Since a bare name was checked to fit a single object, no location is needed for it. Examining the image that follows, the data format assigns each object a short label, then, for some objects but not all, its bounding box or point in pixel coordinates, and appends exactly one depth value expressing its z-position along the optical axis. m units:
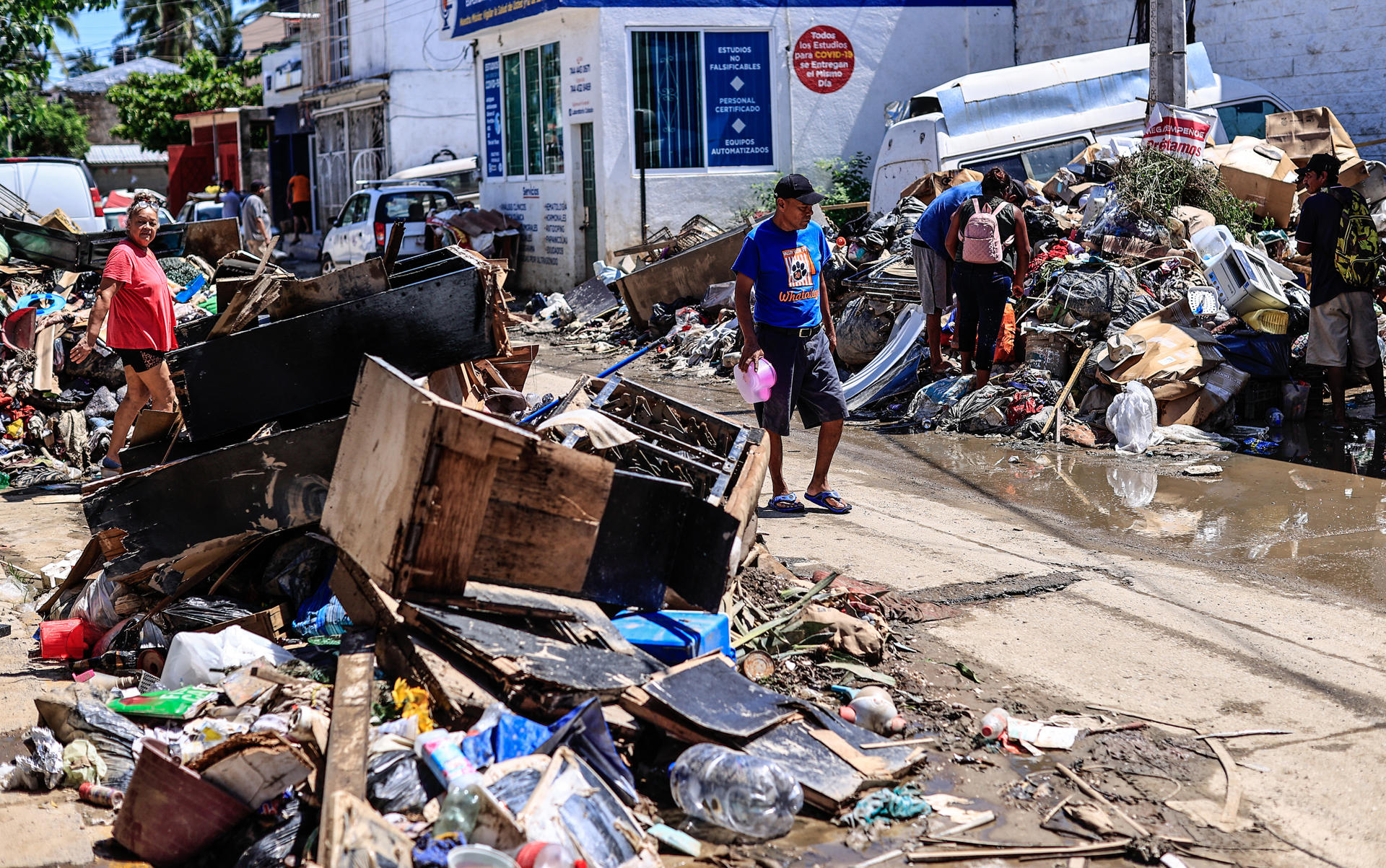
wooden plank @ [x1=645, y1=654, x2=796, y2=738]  3.70
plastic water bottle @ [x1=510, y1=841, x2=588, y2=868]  3.03
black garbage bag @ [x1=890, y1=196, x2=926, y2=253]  11.65
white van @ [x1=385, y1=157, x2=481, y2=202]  23.62
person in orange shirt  28.55
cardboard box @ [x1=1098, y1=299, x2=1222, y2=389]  8.59
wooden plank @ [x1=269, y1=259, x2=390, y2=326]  4.98
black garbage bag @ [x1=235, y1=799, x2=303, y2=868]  3.24
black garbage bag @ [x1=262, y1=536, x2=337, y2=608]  4.82
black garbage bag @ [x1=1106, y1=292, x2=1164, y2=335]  9.21
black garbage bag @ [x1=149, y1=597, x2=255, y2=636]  4.62
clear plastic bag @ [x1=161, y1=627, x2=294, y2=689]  4.18
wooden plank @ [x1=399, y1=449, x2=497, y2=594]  3.79
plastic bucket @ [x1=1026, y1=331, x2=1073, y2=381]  9.26
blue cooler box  4.23
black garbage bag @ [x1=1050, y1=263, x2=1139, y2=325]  9.30
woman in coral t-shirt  7.44
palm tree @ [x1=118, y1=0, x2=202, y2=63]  48.97
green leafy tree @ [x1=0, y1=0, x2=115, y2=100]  14.48
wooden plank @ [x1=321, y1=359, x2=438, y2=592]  3.78
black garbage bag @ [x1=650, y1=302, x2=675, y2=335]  13.80
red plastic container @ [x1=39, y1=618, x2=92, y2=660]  4.81
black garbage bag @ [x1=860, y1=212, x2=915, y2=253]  11.96
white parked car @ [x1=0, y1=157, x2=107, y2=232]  14.16
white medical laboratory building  17.03
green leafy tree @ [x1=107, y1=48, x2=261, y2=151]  37.34
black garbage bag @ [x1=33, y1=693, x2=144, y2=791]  3.85
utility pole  10.65
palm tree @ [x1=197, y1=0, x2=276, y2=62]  48.78
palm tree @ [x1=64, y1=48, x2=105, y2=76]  59.62
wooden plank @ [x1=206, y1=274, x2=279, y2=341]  4.92
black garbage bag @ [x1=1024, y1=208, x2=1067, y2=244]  10.88
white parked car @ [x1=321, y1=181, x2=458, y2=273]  17.88
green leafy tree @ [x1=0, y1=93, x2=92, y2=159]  38.44
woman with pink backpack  8.88
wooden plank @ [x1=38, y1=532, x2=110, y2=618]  5.14
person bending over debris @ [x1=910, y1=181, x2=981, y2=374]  9.41
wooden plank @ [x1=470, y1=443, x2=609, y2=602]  3.93
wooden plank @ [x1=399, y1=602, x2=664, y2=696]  3.74
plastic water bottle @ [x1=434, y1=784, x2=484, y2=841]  3.18
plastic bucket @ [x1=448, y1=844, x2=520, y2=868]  2.97
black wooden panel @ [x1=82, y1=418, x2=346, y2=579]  4.59
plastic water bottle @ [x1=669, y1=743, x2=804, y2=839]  3.42
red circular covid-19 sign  17.48
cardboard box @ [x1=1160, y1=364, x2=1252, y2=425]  8.63
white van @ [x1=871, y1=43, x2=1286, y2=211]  13.19
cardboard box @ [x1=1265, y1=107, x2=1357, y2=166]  11.95
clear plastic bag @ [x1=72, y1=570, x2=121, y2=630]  4.86
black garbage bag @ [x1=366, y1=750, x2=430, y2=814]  3.35
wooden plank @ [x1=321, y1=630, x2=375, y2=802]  3.27
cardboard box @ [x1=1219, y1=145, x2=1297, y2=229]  11.20
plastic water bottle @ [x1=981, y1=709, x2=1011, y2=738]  3.98
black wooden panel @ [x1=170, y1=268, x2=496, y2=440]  4.85
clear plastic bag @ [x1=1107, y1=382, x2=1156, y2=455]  8.35
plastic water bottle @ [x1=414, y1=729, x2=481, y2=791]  3.34
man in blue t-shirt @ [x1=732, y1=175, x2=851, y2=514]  6.33
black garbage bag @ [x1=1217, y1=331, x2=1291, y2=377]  8.95
